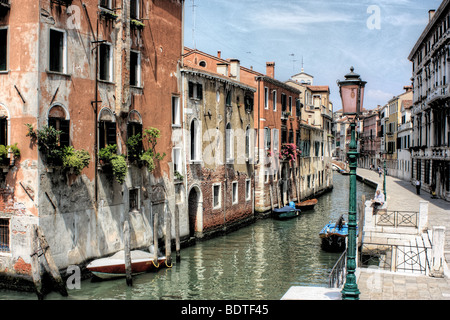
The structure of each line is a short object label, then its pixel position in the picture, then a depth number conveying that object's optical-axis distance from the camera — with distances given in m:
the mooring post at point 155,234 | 14.80
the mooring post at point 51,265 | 11.84
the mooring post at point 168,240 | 15.44
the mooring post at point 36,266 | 11.61
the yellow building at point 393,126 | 49.31
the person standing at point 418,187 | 28.65
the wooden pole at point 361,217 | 15.01
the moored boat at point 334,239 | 18.64
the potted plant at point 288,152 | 29.71
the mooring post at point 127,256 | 13.19
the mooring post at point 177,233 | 16.05
